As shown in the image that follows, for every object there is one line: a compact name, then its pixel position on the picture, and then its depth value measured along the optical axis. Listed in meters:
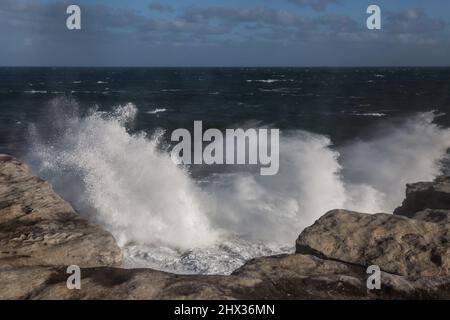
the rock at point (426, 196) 11.15
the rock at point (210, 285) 5.48
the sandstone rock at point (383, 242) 7.27
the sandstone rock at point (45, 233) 7.11
